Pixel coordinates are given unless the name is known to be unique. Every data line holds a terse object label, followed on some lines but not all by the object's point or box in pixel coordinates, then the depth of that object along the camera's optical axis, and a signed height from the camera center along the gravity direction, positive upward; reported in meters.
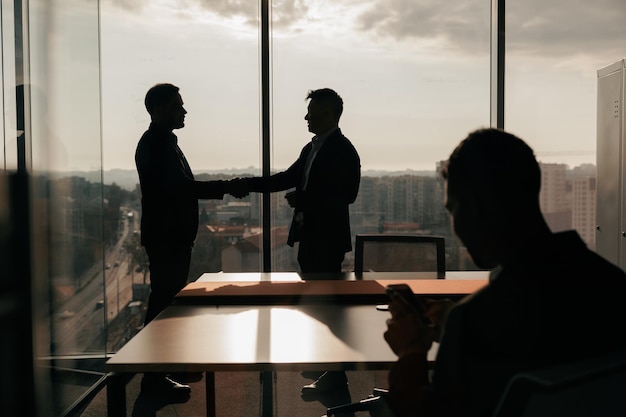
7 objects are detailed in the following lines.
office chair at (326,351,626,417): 0.86 -0.30
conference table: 1.57 -0.44
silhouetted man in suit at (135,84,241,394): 3.38 -0.13
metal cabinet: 4.09 +0.12
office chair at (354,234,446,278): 3.05 -0.34
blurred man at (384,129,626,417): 0.93 -0.18
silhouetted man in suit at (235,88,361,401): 3.46 -0.12
